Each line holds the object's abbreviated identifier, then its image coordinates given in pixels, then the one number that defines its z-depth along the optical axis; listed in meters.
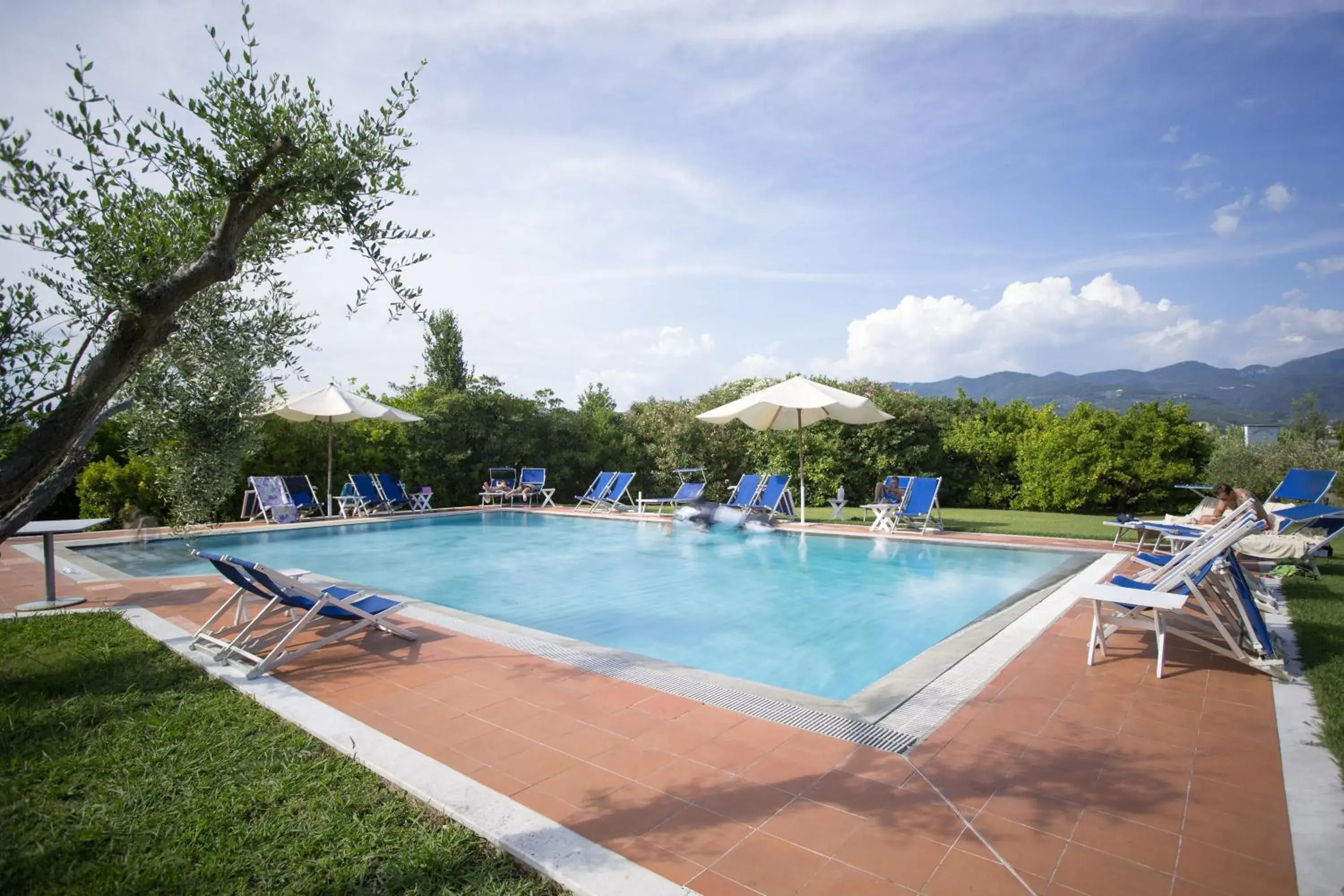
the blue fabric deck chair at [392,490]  16.02
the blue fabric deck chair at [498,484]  17.11
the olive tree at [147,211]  2.38
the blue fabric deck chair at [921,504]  11.75
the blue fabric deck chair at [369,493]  15.45
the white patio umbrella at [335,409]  13.47
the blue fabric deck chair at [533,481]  17.41
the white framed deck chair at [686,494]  14.92
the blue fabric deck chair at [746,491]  13.70
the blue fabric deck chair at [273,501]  13.62
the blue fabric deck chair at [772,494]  13.43
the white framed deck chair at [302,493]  14.59
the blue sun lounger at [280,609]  4.60
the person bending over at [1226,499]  7.38
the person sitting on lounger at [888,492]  12.59
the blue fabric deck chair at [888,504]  11.95
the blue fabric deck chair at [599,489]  16.45
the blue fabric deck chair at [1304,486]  8.53
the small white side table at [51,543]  6.12
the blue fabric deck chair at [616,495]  16.47
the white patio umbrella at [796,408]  12.04
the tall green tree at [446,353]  24.73
